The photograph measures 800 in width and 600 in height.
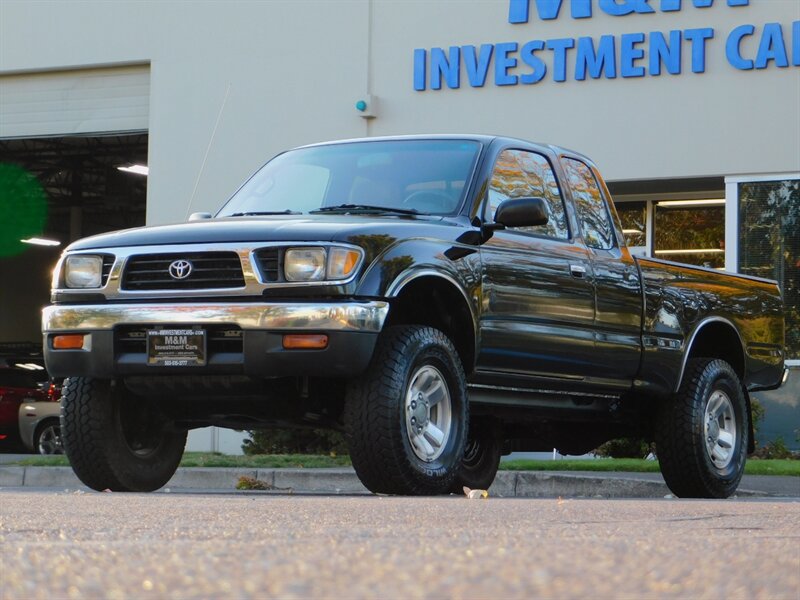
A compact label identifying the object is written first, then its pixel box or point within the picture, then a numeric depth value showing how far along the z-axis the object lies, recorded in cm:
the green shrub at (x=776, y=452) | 1573
